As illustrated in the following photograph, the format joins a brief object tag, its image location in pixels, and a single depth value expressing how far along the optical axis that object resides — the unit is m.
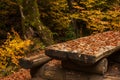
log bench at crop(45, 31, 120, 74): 4.88
